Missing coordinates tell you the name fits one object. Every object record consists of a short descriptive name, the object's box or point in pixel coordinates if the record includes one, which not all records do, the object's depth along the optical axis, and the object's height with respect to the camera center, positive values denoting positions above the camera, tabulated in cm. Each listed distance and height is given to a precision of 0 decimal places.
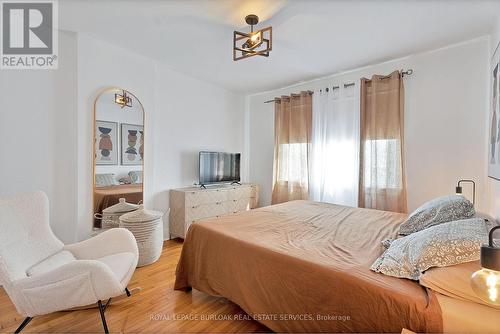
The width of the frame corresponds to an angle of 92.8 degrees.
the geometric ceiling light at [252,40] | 210 +115
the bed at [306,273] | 113 -63
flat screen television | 400 -1
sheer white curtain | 352 +31
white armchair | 148 -70
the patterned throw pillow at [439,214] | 174 -35
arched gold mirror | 289 +19
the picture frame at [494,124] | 187 +37
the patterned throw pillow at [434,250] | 115 -42
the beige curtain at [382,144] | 308 +30
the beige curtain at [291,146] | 398 +36
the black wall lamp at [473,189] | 257 -24
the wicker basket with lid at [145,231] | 274 -76
